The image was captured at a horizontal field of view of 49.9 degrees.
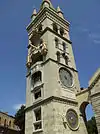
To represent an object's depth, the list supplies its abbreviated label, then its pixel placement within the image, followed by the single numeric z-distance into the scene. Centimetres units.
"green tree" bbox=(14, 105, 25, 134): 1999
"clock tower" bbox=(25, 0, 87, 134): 1319
